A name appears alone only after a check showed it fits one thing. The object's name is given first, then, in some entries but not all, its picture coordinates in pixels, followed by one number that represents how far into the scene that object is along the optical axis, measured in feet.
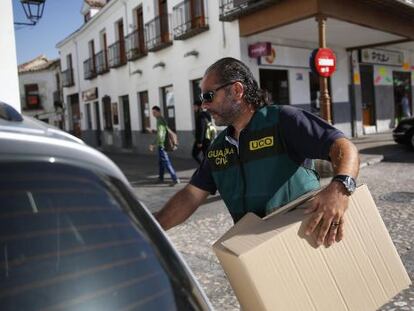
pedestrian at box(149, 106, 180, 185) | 33.42
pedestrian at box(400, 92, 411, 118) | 69.26
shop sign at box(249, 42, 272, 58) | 42.88
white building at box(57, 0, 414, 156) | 42.96
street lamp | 25.43
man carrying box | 6.70
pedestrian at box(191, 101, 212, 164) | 32.07
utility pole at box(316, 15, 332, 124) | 34.32
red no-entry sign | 33.24
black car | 43.52
